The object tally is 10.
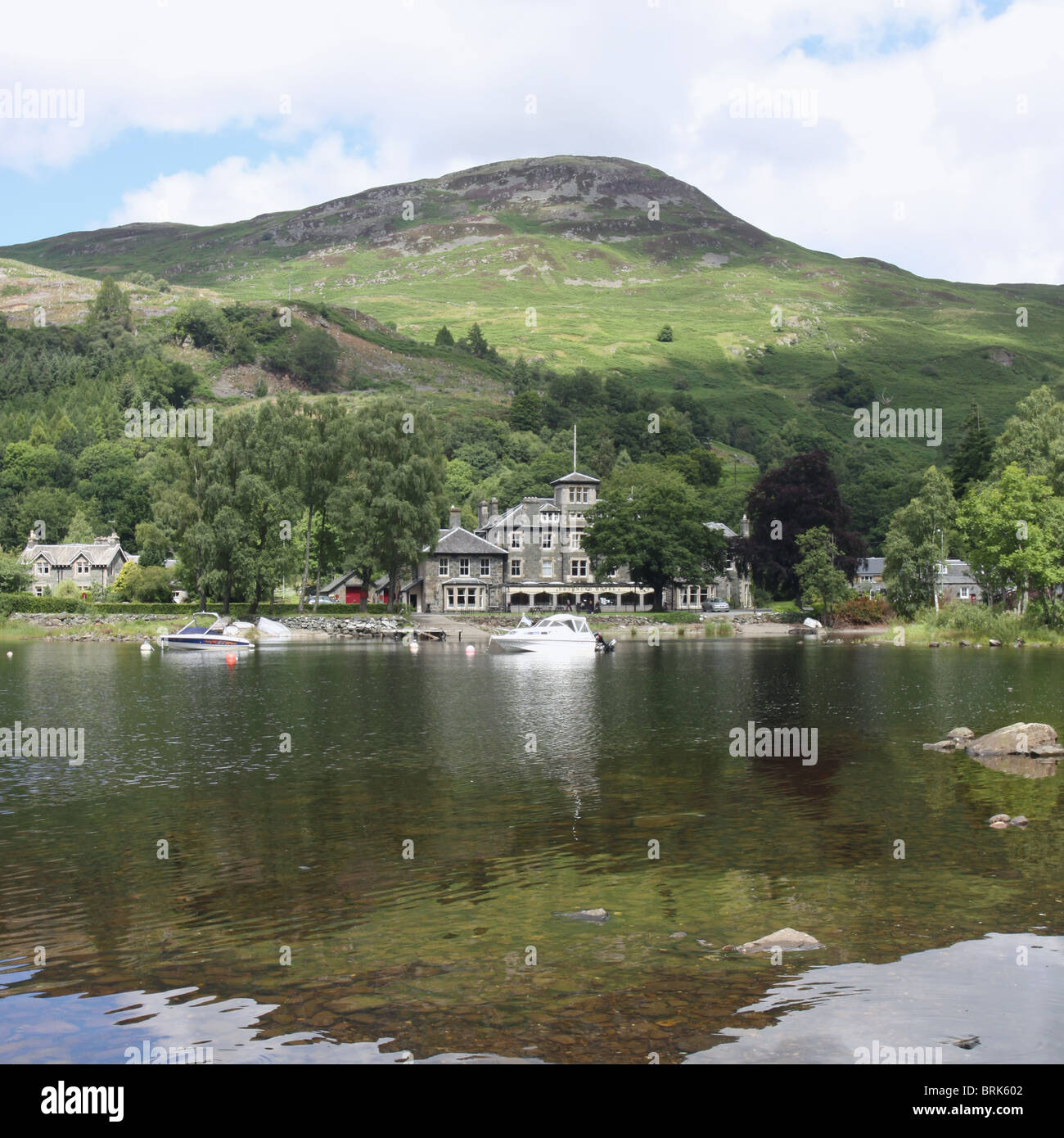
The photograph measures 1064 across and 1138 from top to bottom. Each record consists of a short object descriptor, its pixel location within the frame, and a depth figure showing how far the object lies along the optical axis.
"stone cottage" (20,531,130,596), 138.12
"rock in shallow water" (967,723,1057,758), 27.47
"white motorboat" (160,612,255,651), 75.38
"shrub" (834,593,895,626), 101.00
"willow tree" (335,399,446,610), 93.88
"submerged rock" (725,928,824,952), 12.62
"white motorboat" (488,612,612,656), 70.69
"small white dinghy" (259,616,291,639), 88.38
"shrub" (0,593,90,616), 93.62
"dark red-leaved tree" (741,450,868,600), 109.88
